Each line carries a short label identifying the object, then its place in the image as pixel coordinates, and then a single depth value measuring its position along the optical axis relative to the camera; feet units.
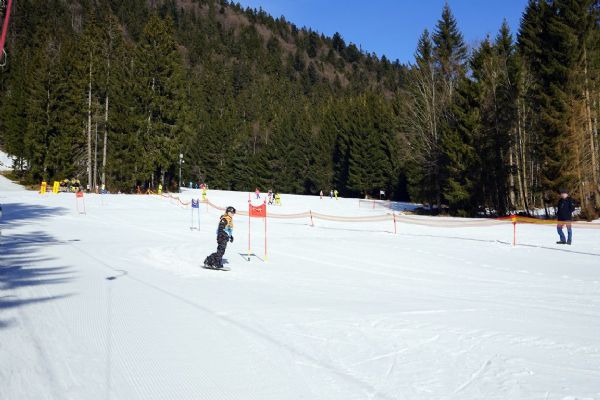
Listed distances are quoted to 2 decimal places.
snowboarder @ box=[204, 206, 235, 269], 40.22
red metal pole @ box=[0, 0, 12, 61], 33.35
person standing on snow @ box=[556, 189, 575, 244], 57.11
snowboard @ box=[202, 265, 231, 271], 40.68
